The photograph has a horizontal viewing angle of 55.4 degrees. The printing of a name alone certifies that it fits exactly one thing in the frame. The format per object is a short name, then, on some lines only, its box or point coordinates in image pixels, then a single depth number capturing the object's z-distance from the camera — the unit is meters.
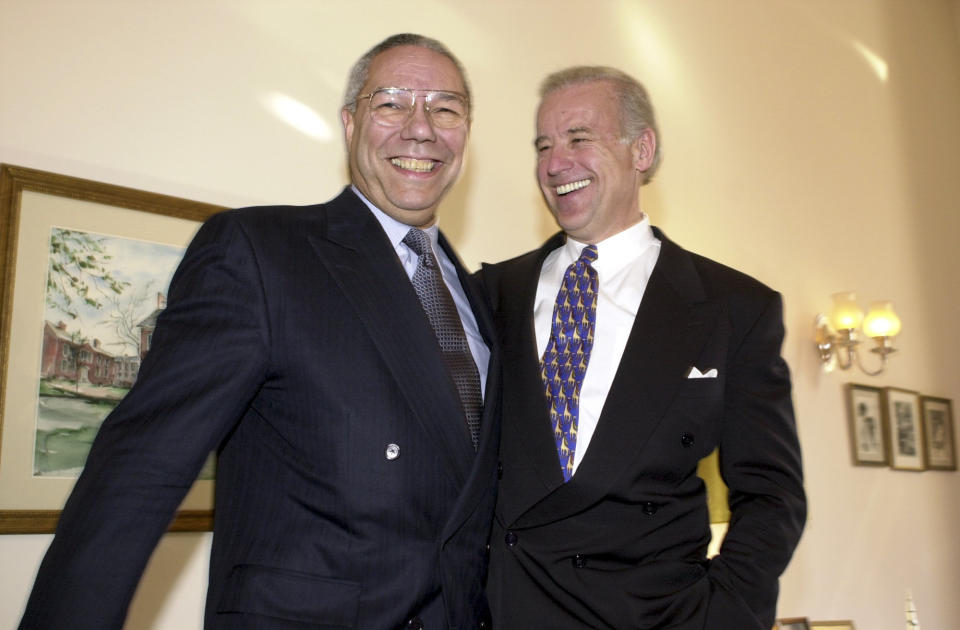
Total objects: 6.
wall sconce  5.11
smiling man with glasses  1.27
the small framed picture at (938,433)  5.79
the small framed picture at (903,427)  5.46
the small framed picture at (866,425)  5.18
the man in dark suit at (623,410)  1.95
